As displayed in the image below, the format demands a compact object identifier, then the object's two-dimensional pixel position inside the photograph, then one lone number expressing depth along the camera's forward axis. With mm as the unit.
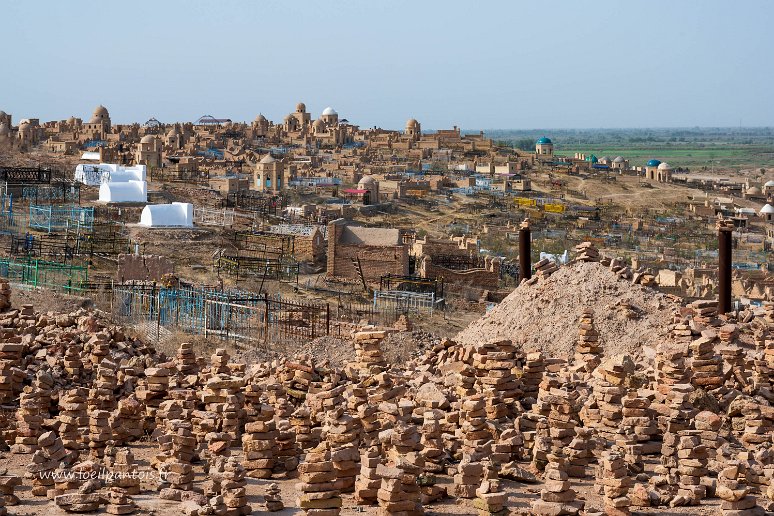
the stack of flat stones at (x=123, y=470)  8453
